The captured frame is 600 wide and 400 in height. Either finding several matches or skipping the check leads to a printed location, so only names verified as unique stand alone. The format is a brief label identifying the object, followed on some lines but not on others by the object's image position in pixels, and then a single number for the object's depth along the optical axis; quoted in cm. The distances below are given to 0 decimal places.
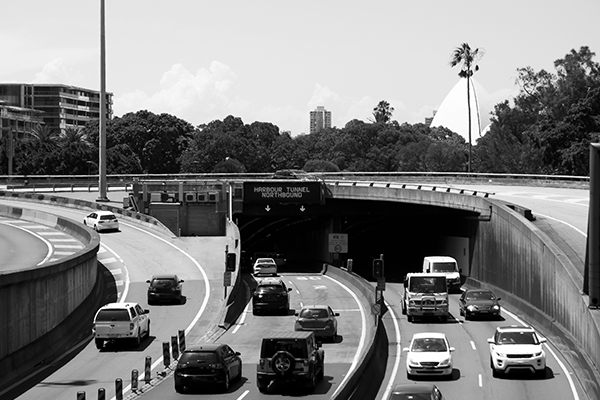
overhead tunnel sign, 8044
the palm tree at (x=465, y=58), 11869
